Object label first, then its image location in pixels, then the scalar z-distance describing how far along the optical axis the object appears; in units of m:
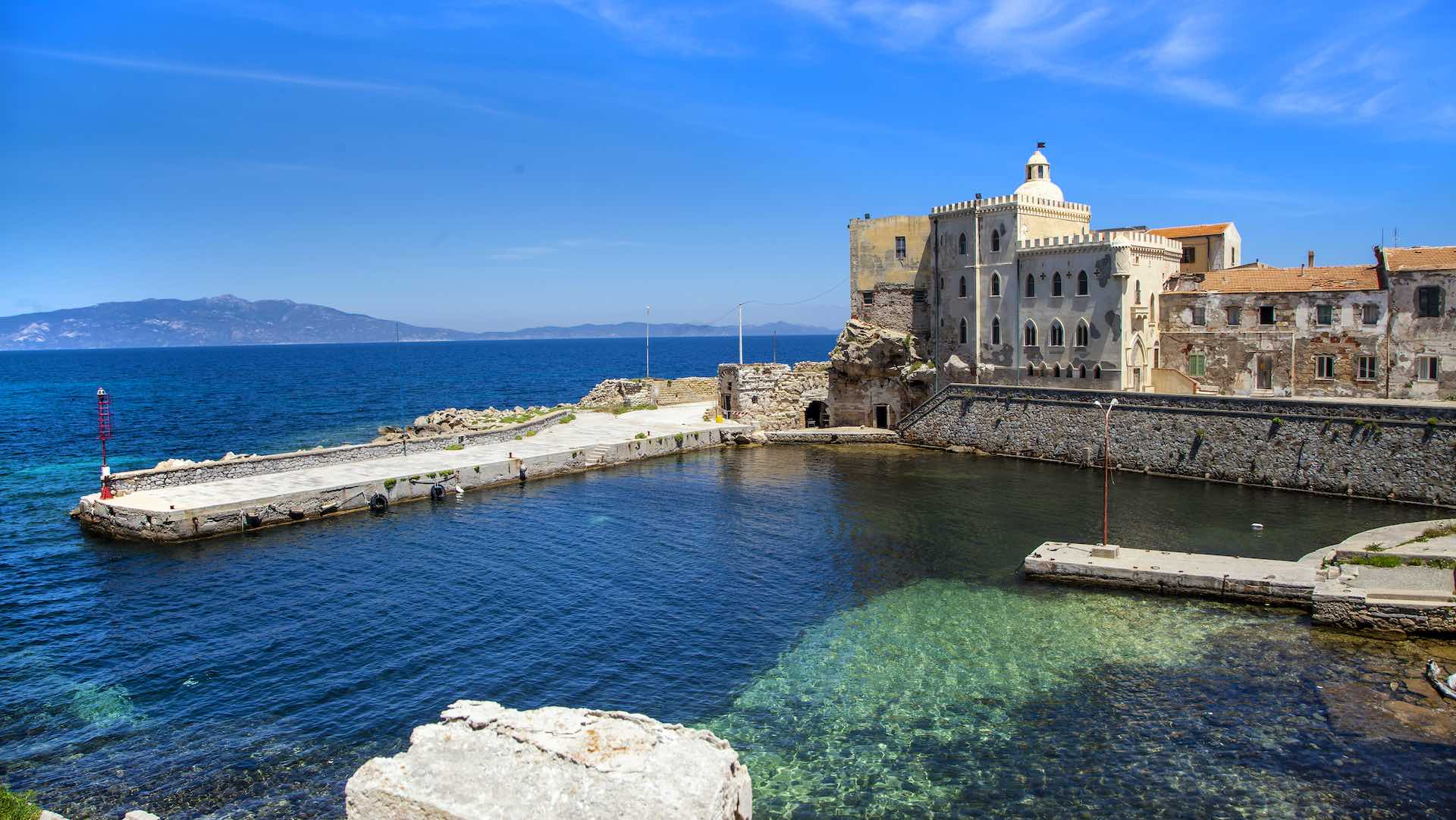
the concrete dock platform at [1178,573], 24.28
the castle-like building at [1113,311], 41.47
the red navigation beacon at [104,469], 33.06
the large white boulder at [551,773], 10.07
